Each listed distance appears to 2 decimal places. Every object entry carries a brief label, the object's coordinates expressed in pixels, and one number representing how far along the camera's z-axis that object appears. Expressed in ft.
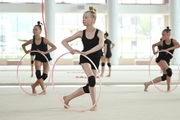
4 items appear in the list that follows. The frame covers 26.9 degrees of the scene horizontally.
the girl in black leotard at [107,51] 47.47
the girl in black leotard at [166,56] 29.27
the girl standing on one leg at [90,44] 20.24
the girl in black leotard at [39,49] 27.86
